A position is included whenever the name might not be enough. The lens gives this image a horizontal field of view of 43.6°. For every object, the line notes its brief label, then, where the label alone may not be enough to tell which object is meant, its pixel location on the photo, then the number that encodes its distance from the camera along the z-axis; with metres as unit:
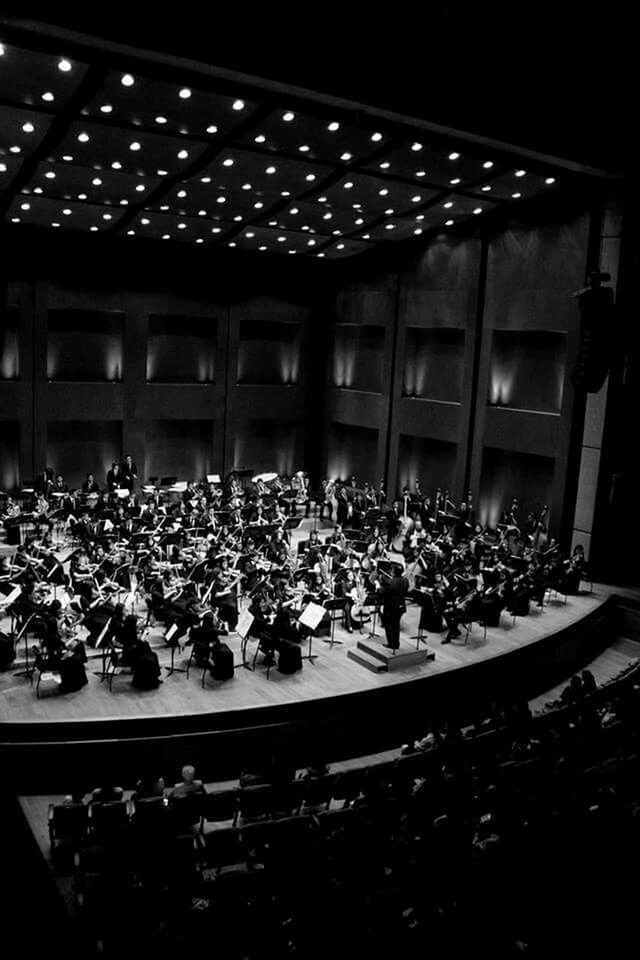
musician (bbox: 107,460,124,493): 19.81
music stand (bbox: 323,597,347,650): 11.02
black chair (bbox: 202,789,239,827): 6.89
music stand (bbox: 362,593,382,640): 12.01
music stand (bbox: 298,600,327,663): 10.17
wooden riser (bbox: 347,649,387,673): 11.24
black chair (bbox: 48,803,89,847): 6.92
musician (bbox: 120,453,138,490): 20.12
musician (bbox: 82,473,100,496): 18.88
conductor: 11.47
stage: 8.95
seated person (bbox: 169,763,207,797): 7.20
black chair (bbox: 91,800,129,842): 6.67
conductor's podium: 11.27
